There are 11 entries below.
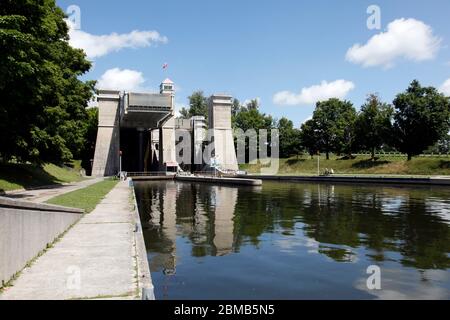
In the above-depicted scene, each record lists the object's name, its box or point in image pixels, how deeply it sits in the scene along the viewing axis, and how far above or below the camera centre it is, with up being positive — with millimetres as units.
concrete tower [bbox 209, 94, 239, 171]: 86862 +8173
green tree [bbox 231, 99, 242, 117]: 144375 +21220
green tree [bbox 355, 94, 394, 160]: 73625 +7720
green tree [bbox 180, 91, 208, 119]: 139375 +21607
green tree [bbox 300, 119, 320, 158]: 94875 +7123
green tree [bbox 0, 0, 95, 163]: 18719 +4514
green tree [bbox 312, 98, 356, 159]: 91438 +9548
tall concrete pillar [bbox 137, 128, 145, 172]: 95125 +4509
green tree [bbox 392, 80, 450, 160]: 67312 +7980
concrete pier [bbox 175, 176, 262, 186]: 47891 -1696
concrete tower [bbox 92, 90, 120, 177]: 79562 +6435
